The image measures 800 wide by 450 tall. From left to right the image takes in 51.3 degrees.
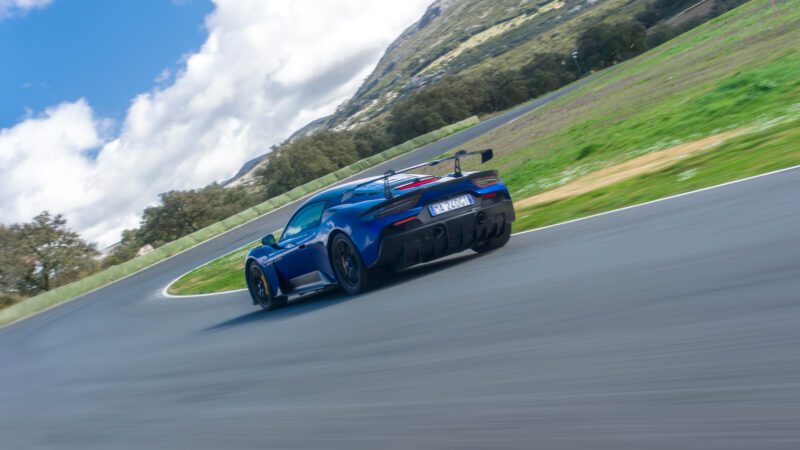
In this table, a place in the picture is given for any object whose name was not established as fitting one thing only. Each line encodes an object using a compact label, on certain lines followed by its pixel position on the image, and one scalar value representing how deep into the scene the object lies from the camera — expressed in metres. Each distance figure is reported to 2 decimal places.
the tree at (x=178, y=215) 58.88
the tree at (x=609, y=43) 64.44
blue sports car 7.74
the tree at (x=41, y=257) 52.88
